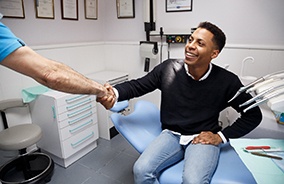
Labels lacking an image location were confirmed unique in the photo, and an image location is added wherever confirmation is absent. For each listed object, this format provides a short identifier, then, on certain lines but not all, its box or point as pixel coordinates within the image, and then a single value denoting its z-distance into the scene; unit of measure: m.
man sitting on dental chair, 1.25
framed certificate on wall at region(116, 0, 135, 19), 2.53
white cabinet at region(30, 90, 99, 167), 1.88
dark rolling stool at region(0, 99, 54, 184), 1.62
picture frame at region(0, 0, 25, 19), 1.80
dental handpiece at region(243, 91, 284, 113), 0.73
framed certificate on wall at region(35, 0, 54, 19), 2.04
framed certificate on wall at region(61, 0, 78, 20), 2.28
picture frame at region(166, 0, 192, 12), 2.17
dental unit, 0.72
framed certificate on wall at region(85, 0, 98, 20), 2.54
